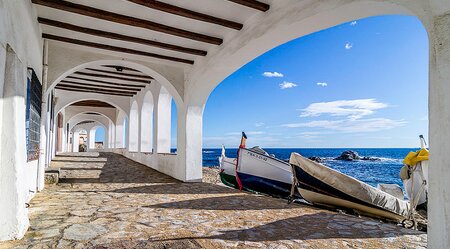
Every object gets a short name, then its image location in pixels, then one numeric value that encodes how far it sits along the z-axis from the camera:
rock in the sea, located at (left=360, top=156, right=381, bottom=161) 43.61
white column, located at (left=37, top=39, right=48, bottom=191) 5.37
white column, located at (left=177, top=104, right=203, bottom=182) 6.95
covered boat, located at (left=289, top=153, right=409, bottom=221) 4.85
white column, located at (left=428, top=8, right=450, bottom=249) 2.04
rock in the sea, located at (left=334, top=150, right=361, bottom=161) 44.03
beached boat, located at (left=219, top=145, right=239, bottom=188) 8.50
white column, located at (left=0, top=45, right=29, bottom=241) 2.55
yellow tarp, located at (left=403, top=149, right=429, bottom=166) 3.97
